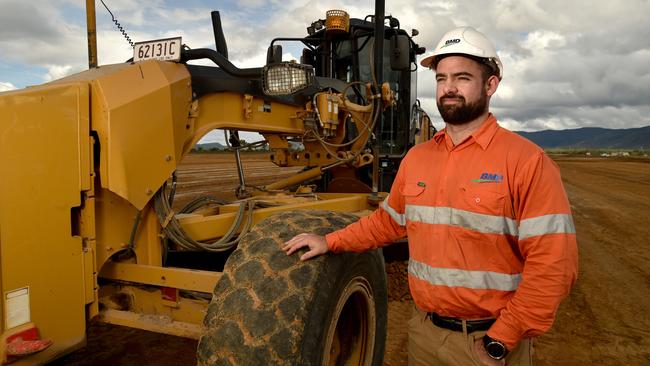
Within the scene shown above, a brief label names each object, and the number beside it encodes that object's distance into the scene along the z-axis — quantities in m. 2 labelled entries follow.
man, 1.75
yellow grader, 2.12
